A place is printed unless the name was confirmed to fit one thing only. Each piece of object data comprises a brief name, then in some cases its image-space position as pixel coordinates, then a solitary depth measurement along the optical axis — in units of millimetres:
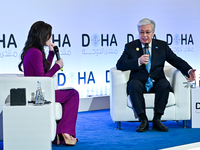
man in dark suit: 6303
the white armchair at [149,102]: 6442
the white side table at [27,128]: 4750
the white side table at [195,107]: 6542
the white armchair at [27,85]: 5111
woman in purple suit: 5324
